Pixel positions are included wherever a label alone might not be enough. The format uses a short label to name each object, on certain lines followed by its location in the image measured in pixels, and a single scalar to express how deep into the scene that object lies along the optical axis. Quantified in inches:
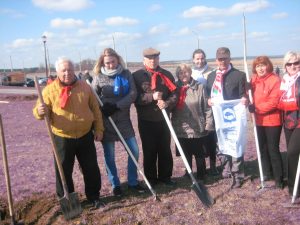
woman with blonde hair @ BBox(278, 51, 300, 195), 193.3
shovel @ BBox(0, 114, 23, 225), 186.1
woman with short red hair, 209.0
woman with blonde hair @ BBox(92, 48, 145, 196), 205.3
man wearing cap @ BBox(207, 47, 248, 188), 216.5
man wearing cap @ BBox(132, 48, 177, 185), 214.4
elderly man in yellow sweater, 183.5
